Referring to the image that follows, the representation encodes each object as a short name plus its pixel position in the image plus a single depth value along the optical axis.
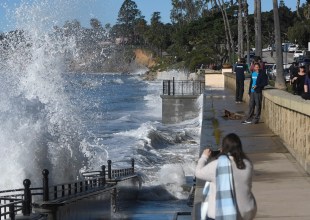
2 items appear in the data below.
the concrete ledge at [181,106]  39.81
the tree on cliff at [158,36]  179.50
